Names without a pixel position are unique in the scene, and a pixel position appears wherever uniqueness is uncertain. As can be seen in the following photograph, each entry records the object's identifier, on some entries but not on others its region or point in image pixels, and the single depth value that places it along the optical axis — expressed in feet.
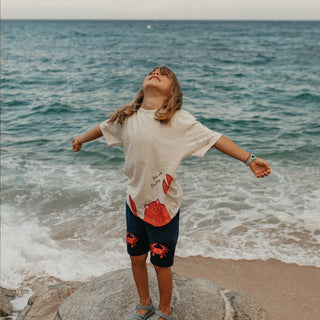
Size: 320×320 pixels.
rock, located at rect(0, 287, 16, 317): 12.80
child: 8.16
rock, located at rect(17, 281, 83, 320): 11.95
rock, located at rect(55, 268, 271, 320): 10.23
